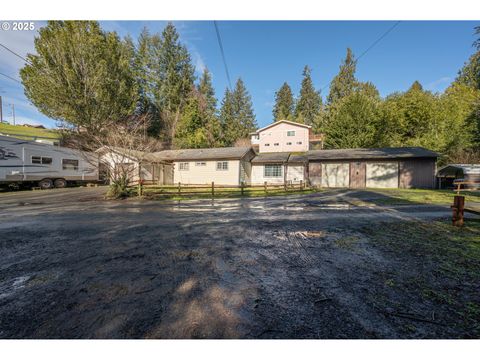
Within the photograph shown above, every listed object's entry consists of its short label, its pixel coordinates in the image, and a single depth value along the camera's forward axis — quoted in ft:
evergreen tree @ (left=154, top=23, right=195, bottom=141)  122.14
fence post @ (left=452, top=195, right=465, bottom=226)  19.19
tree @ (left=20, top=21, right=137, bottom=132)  76.69
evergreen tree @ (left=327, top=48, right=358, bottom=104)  144.05
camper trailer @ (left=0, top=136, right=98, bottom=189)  53.21
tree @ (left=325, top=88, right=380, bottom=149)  90.17
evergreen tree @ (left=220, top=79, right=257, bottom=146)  154.89
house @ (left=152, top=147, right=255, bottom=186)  71.61
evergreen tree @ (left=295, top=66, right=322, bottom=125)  185.26
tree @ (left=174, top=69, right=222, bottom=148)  107.55
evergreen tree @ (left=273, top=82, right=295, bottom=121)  190.49
